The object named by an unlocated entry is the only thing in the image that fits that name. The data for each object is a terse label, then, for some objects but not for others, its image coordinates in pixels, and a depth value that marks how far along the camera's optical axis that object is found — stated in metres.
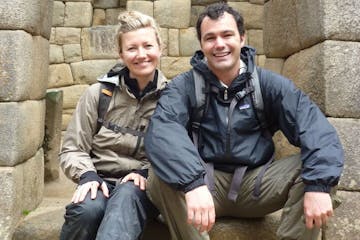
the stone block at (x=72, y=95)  8.48
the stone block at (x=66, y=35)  8.44
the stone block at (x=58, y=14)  8.40
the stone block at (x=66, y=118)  8.26
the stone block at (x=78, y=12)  8.37
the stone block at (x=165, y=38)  8.17
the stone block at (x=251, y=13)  8.25
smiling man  2.30
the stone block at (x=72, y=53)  8.50
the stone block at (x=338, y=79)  3.05
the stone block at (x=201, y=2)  8.35
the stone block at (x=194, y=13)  8.34
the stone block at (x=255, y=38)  8.36
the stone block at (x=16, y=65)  3.07
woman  2.64
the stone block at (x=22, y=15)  3.06
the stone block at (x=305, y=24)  3.07
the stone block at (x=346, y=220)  3.02
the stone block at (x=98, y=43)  8.16
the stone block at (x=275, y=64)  3.94
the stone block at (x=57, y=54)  8.58
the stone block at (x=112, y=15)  8.58
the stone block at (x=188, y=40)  8.20
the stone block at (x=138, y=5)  7.83
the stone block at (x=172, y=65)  8.27
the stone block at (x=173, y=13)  7.96
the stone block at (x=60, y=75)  8.54
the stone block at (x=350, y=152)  3.04
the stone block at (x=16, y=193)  3.08
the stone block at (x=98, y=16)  8.65
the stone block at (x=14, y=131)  3.09
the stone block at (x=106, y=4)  8.56
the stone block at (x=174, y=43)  8.20
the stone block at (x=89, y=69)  8.27
